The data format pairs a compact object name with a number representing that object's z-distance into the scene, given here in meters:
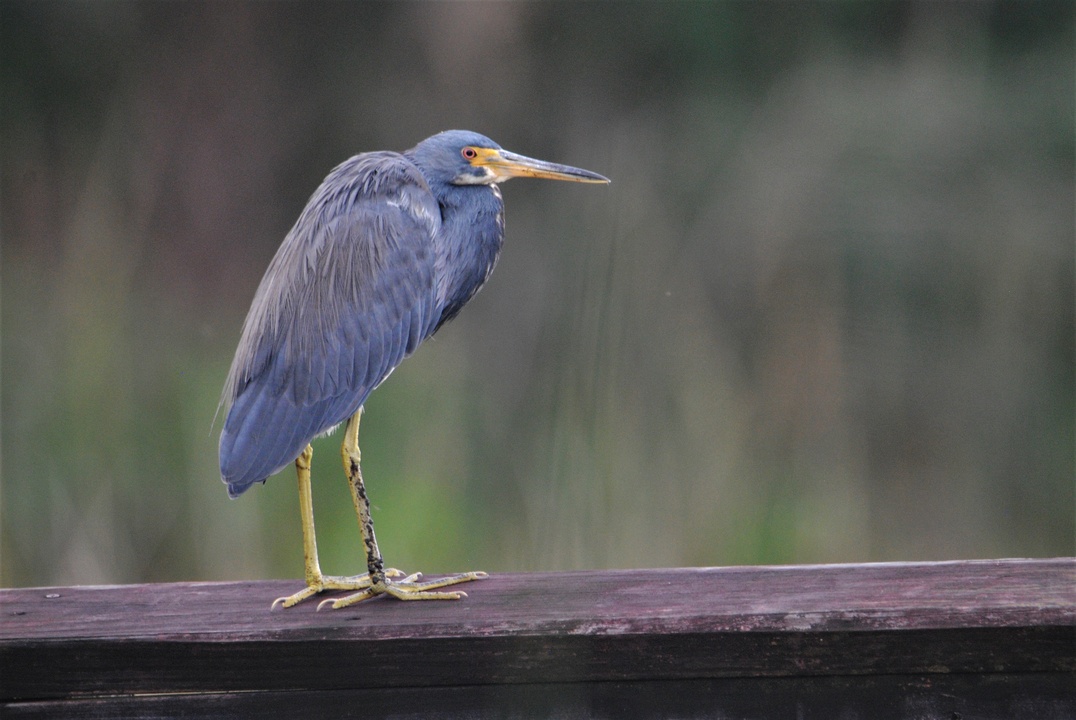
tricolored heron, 13.26
